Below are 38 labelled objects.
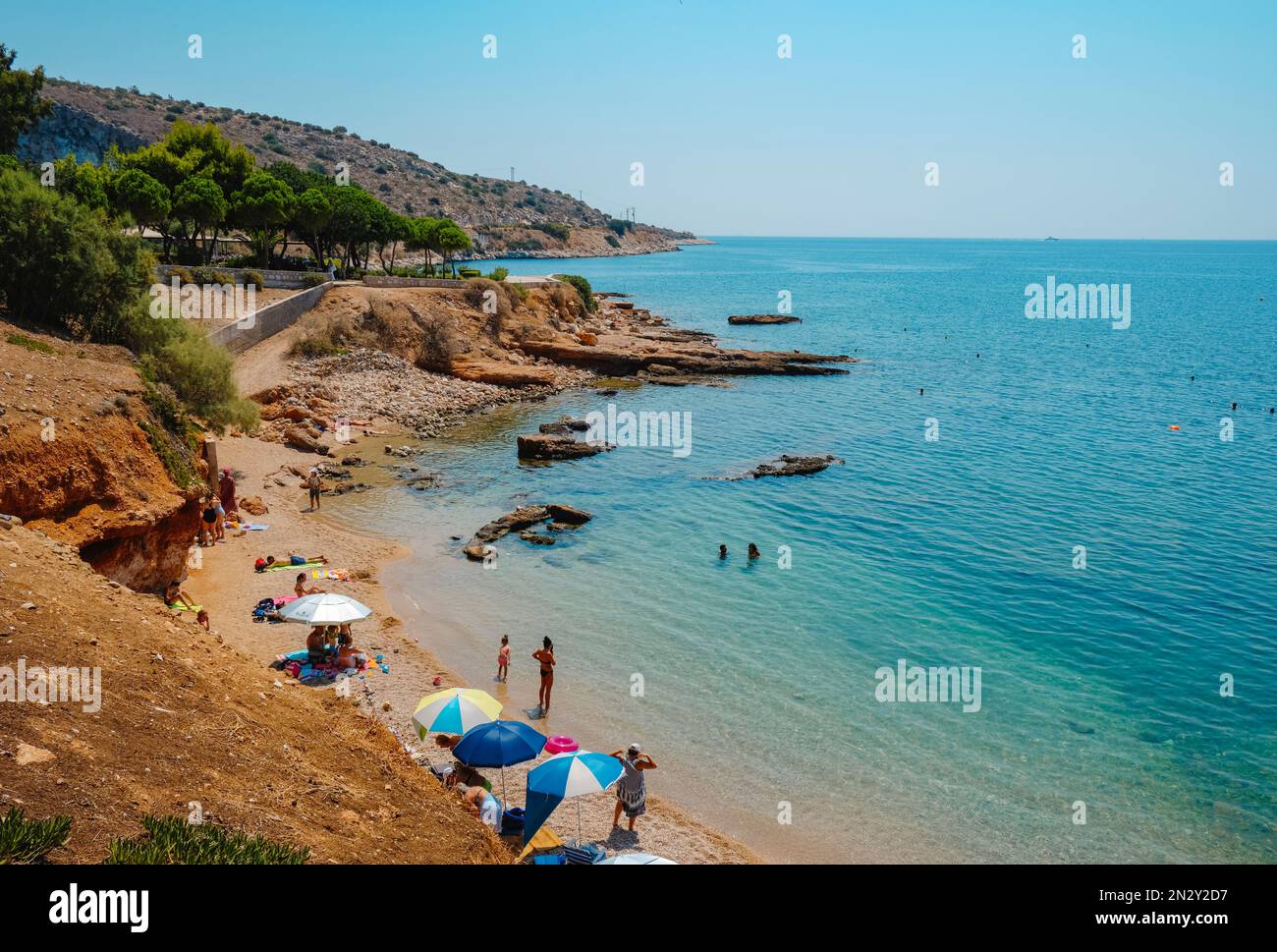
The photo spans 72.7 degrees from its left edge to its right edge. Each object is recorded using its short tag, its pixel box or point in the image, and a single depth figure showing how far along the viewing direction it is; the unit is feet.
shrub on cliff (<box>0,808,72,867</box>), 23.32
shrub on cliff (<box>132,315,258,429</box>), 94.43
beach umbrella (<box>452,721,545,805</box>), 48.85
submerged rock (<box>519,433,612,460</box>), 132.57
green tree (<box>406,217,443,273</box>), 239.30
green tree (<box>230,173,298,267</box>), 173.47
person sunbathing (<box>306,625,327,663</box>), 64.08
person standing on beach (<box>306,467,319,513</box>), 103.14
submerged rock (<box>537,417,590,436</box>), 146.51
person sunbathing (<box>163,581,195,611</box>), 65.51
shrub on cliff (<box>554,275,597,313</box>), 262.26
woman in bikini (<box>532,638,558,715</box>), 62.80
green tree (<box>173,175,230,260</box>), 159.74
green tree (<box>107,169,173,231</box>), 146.30
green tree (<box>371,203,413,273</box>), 216.33
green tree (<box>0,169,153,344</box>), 85.71
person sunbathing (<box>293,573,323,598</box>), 71.38
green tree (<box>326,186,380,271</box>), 207.41
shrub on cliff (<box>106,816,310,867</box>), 24.52
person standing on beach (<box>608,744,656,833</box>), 49.08
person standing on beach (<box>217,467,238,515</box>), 92.17
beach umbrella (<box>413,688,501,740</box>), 52.21
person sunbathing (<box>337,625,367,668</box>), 64.59
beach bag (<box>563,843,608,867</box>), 44.06
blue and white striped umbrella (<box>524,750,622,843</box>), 44.78
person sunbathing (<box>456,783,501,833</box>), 46.39
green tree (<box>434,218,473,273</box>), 239.91
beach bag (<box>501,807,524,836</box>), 46.72
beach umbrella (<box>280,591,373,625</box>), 62.85
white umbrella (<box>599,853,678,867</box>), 40.04
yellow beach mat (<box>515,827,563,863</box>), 44.80
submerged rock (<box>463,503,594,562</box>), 94.32
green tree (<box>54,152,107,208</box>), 131.85
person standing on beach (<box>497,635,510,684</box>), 67.05
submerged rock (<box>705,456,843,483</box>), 128.98
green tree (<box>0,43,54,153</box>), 150.20
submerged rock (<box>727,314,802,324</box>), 306.55
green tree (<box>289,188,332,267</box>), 188.96
